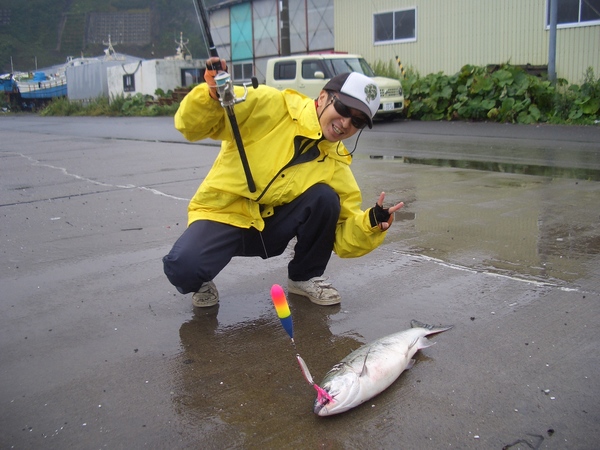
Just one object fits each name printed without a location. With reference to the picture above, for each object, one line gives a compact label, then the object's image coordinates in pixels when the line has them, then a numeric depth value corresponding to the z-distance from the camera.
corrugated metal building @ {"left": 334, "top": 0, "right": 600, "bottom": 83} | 16.94
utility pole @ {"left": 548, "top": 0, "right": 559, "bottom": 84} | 15.42
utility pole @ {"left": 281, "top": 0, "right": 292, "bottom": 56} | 26.59
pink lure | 2.59
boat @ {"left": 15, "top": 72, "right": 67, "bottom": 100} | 43.34
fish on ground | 2.60
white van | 17.66
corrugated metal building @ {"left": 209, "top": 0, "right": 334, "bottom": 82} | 25.23
